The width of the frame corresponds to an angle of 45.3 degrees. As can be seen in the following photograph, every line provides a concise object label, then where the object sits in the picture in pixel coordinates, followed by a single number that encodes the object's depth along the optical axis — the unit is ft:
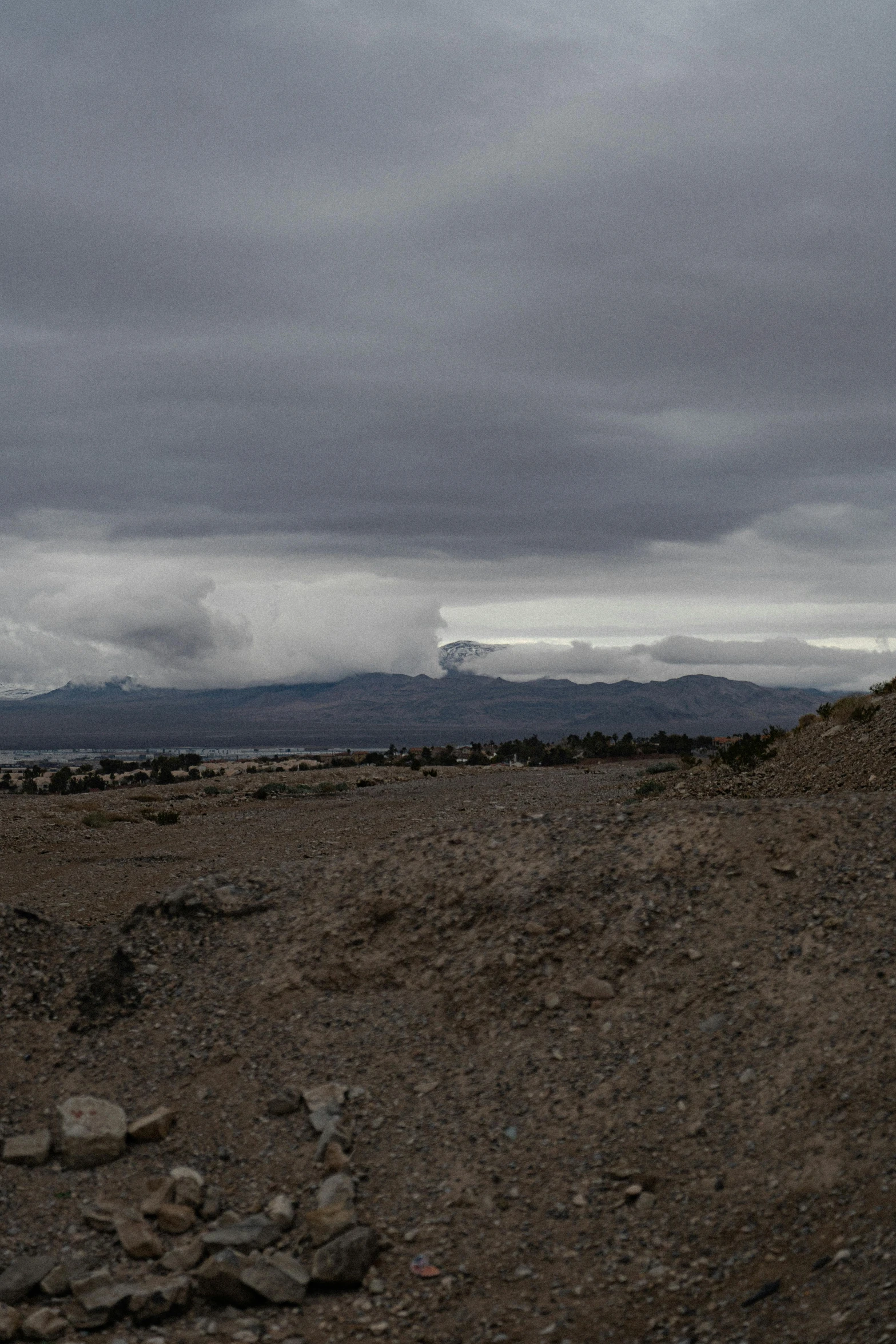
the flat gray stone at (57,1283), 26.76
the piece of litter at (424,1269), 26.45
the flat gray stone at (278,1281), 26.12
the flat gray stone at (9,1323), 25.23
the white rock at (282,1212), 28.73
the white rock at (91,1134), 31.73
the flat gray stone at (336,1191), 28.84
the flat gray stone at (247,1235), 27.78
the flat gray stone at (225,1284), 26.21
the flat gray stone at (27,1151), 31.73
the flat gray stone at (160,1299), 25.80
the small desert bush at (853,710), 71.00
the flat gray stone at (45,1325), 25.31
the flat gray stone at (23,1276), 26.71
